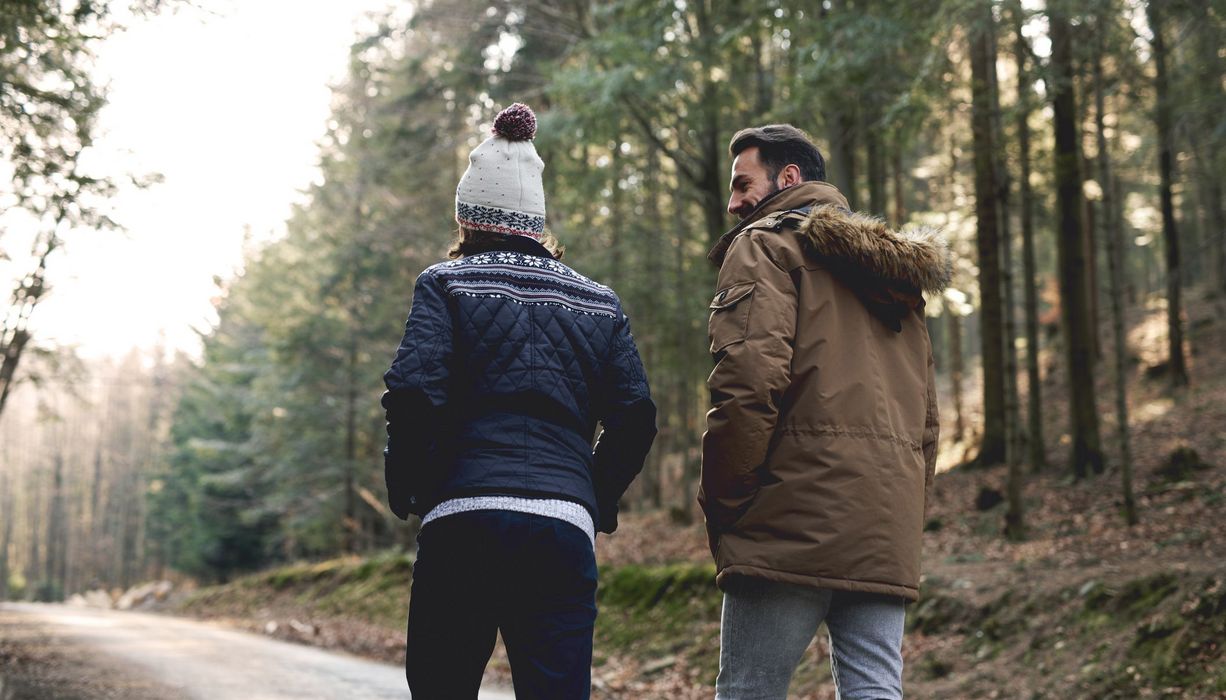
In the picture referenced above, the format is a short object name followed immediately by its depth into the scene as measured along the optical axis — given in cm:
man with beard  278
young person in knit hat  258
